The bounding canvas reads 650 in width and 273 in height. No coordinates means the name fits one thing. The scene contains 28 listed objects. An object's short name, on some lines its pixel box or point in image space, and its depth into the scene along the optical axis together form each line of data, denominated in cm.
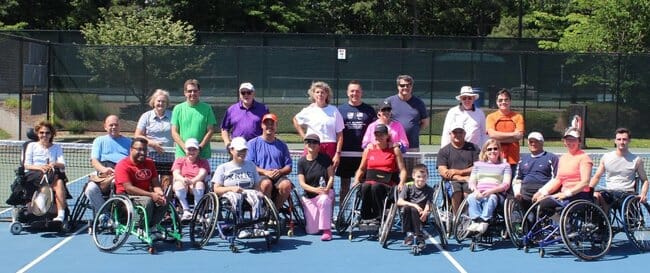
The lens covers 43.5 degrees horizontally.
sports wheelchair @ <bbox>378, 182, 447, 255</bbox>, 742
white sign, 2020
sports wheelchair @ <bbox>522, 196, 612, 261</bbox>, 715
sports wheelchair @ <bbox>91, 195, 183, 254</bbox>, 727
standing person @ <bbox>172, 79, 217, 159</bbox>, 836
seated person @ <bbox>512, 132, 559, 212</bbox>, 775
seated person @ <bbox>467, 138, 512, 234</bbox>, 748
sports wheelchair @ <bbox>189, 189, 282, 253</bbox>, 742
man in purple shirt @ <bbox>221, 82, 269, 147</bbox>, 845
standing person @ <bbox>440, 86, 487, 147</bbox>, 828
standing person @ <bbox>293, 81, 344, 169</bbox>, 835
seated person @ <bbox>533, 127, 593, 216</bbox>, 739
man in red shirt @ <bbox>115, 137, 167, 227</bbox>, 743
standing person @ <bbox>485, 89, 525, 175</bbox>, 812
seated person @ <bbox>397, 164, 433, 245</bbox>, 746
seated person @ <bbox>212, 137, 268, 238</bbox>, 746
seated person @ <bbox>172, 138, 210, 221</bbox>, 793
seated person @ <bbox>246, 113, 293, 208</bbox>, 802
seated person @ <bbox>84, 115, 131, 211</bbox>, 824
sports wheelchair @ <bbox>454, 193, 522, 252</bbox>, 741
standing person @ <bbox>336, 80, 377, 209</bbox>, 857
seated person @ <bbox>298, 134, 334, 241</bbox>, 801
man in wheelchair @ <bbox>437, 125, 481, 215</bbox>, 792
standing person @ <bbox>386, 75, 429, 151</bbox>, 852
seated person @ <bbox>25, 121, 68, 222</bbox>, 807
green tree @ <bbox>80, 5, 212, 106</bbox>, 1995
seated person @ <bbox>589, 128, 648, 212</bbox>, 769
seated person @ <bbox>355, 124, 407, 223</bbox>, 795
